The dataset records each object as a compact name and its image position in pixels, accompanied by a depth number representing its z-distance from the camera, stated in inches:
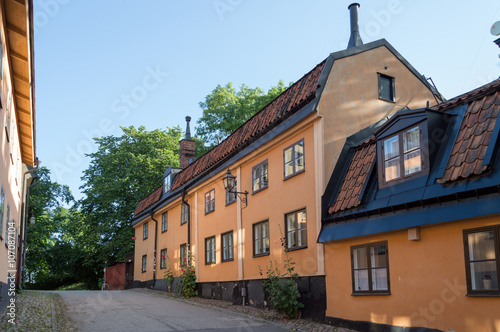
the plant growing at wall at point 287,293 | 505.7
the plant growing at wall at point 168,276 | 935.2
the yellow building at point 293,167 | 520.4
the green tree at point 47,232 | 1488.7
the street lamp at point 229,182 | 658.2
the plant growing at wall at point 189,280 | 821.2
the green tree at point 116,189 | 1430.9
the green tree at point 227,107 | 1459.2
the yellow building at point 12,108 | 447.8
